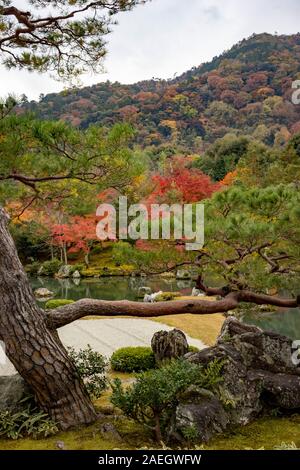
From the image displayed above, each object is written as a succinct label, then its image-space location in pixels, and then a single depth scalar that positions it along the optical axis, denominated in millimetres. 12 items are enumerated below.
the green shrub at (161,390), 4000
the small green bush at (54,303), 13005
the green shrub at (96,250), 28875
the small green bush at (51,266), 25766
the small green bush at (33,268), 26505
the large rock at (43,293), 18953
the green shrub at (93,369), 5518
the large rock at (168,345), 7695
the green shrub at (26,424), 4121
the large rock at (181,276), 23156
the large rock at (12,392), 4457
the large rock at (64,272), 24797
